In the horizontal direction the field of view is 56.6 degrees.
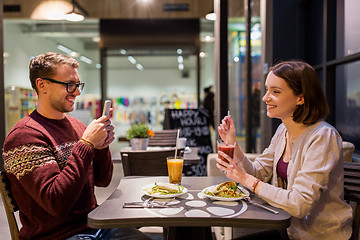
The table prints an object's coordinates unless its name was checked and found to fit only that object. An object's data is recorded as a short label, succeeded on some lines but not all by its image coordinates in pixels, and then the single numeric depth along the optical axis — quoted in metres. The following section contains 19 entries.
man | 1.45
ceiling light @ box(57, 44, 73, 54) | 11.09
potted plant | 3.23
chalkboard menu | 5.19
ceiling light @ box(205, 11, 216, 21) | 7.46
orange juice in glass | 1.84
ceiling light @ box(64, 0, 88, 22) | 7.44
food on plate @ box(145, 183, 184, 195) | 1.64
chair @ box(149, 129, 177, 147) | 4.16
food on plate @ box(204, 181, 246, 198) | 1.61
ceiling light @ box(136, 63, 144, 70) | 15.17
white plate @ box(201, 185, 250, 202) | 1.55
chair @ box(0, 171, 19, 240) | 1.55
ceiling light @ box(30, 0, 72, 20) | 8.25
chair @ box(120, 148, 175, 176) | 2.73
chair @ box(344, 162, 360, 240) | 1.67
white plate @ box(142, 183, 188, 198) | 1.58
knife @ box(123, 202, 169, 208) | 1.47
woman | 1.48
